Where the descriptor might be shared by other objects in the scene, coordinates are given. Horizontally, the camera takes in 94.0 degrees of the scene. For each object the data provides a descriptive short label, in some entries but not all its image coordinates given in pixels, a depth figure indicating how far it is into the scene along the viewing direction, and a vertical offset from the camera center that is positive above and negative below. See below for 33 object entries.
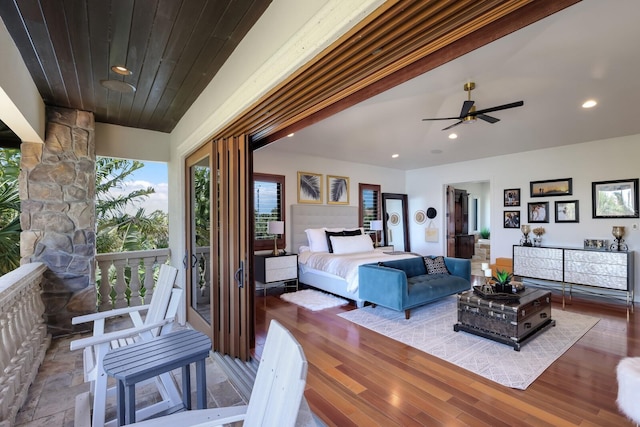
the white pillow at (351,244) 5.38 -0.54
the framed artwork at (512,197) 6.05 +0.32
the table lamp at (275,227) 5.03 -0.19
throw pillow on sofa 4.60 -0.81
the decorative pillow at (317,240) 5.54 -0.47
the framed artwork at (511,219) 6.06 -0.14
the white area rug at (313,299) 4.38 -1.32
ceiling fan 2.96 +1.07
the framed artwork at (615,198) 4.72 +0.20
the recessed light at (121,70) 2.29 +1.16
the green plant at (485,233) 10.08 -0.69
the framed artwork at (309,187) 6.00 +0.57
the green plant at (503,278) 3.36 -0.74
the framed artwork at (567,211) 5.33 +0.01
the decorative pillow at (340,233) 5.51 -0.35
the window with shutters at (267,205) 5.43 +0.20
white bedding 4.39 -0.74
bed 4.55 -0.67
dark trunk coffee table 2.94 -1.09
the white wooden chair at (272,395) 0.85 -0.57
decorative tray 3.11 -0.89
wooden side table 1.44 -0.73
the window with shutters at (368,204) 7.03 +0.25
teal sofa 3.65 -0.94
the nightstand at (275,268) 4.89 -0.88
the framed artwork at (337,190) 6.46 +0.55
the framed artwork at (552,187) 5.39 +0.46
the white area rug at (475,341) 2.54 -1.33
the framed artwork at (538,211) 5.68 +0.02
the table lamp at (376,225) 6.73 -0.24
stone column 3.06 +0.06
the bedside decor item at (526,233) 5.71 -0.40
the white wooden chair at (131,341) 1.71 -0.80
